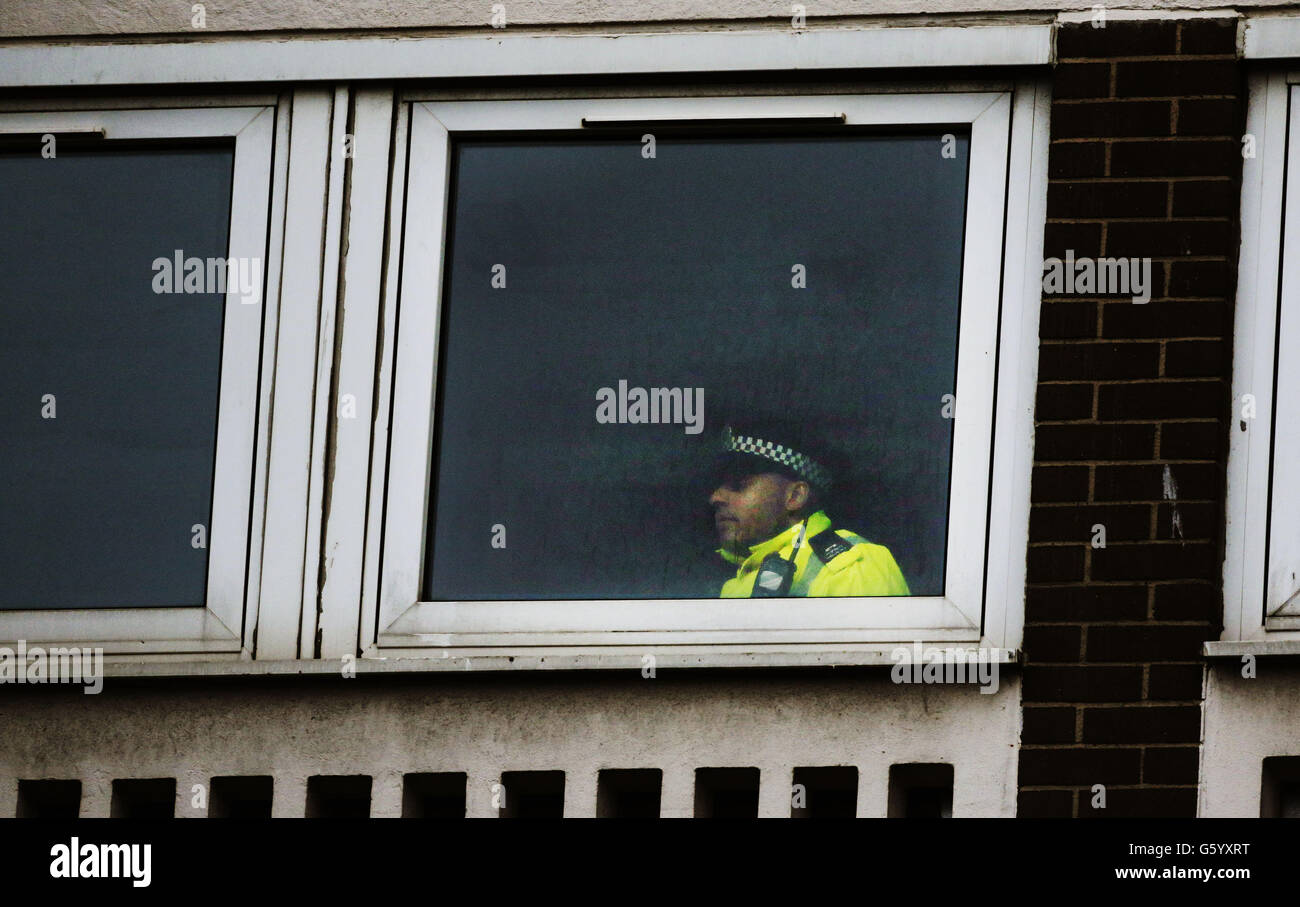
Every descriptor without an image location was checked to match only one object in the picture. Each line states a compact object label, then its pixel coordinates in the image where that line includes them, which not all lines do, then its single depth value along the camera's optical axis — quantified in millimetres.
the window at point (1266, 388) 13664
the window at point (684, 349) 14078
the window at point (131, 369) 14508
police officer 14047
